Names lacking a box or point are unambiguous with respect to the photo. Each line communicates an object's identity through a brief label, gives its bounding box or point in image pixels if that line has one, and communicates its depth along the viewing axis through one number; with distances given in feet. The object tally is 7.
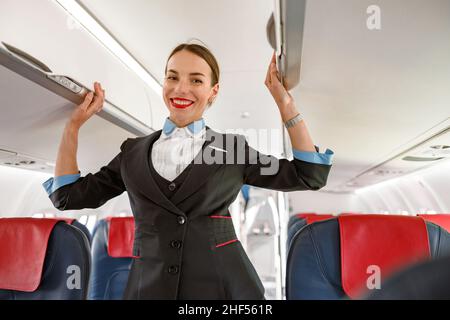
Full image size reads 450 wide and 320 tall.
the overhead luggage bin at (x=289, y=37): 3.82
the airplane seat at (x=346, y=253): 4.82
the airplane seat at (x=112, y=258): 10.26
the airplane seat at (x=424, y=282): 1.14
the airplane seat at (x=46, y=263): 5.47
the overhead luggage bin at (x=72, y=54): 4.73
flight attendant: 3.45
